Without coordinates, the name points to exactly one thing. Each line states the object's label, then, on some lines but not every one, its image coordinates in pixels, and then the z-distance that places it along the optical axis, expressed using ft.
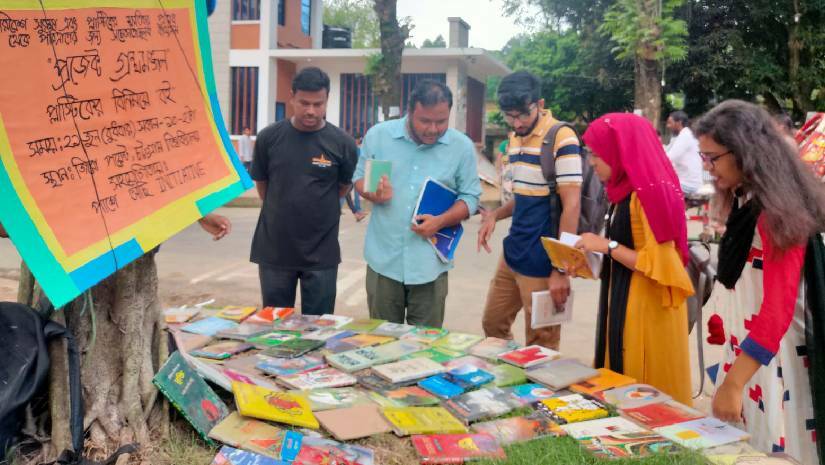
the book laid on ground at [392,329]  9.68
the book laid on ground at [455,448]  6.19
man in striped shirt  10.44
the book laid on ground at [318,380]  7.66
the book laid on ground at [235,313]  10.18
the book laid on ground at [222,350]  8.41
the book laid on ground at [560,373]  7.98
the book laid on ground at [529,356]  8.61
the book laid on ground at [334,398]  7.16
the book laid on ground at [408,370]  7.92
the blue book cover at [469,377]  7.93
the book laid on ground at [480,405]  7.14
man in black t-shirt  11.83
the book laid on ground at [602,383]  7.84
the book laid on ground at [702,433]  6.54
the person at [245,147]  53.88
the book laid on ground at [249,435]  6.20
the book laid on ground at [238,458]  5.94
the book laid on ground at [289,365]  8.03
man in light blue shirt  10.94
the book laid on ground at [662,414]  7.08
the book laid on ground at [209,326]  9.37
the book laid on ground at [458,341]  9.34
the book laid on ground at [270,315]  10.06
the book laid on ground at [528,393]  7.58
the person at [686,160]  25.07
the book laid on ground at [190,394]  6.59
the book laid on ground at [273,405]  6.63
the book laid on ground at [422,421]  6.66
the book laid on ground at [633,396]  7.54
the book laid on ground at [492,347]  9.07
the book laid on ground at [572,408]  7.14
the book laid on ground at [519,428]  6.70
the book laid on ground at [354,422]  6.52
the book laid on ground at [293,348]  8.65
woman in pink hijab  8.22
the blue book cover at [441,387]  7.63
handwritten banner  5.47
